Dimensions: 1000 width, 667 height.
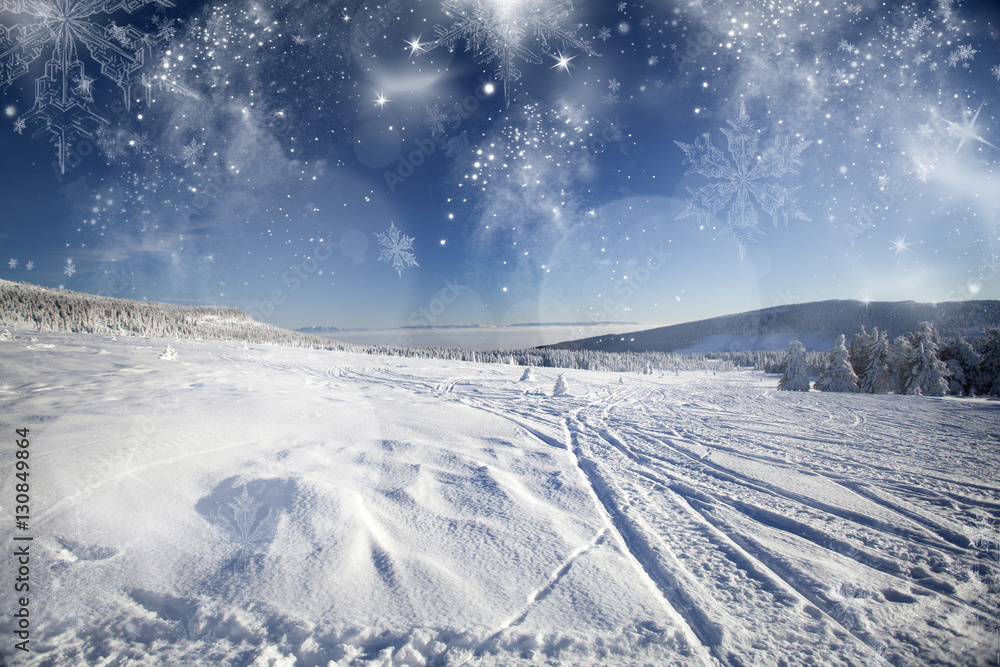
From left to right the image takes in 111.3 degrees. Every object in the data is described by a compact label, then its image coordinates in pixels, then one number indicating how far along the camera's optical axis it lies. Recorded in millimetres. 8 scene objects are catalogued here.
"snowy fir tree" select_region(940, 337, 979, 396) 23391
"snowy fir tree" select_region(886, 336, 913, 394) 23641
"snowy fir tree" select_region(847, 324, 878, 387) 27969
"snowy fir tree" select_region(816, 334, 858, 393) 22516
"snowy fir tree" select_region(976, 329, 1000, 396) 22069
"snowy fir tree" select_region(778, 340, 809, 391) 27203
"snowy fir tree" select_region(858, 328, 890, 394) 25391
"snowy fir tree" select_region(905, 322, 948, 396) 20844
